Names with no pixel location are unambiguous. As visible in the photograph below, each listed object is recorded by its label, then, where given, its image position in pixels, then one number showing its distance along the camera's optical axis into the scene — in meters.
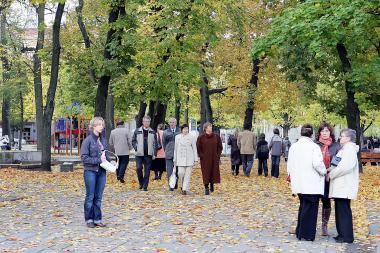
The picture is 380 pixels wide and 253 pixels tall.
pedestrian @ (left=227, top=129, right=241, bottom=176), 24.59
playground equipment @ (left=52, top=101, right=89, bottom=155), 45.31
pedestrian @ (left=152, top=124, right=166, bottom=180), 18.81
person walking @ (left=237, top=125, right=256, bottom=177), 23.62
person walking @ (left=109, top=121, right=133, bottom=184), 19.25
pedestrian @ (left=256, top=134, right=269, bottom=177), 24.33
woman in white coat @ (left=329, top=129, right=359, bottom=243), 9.41
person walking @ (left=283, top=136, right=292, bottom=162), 35.53
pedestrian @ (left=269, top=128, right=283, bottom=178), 23.95
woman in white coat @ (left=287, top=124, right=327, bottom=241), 9.48
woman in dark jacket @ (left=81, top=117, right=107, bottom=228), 10.70
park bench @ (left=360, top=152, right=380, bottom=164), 36.88
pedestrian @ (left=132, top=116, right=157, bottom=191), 16.53
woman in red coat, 16.16
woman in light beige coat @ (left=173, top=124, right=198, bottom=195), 15.98
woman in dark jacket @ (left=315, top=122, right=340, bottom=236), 9.92
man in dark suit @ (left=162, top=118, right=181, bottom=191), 17.36
